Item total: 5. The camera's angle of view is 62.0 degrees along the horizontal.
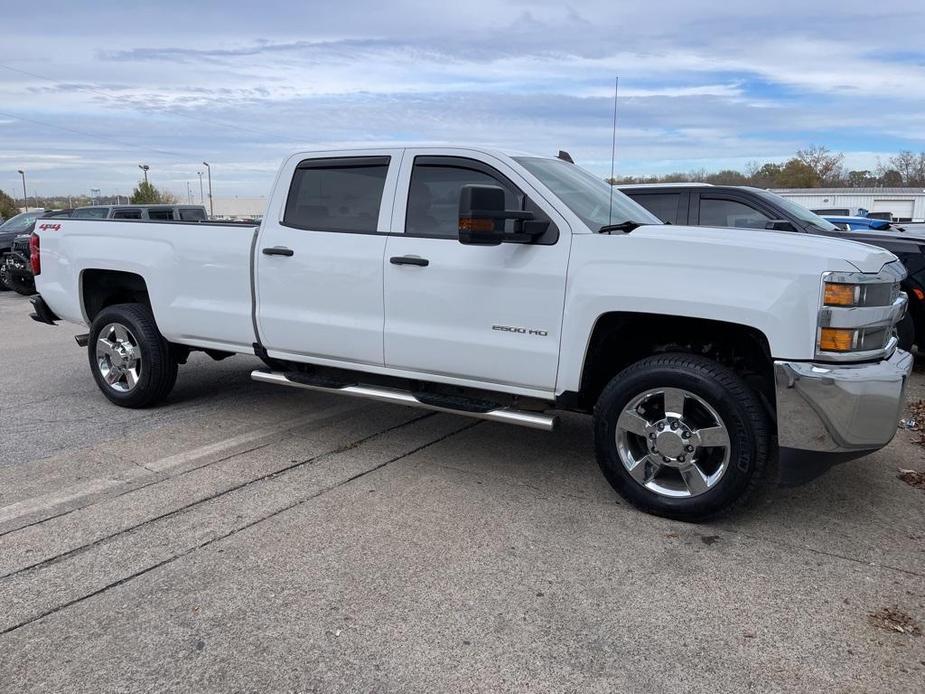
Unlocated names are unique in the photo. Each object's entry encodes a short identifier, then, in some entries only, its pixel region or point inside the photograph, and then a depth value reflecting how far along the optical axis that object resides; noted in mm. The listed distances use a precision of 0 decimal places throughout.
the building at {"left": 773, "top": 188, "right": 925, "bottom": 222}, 48562
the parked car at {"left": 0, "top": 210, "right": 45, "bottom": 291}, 17891
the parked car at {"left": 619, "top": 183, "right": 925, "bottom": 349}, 7746
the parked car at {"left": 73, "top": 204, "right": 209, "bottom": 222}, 15594
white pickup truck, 3770
